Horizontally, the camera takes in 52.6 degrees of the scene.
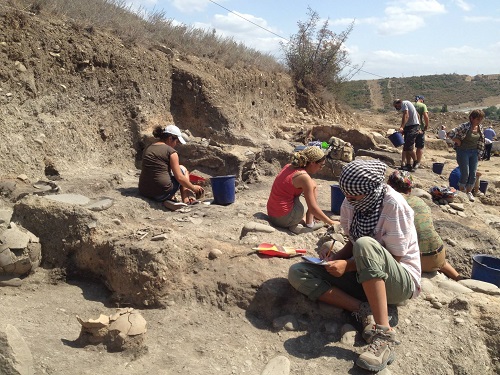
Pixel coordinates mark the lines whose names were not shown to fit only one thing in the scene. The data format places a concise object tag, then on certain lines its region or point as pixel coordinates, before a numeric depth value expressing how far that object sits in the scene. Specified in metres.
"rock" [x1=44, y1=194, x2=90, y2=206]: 4.91
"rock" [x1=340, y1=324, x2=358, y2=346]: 3.30
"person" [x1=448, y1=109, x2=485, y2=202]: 7.52
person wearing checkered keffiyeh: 3.07
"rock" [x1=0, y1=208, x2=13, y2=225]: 4.17
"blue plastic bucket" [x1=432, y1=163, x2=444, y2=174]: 10.46
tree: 14.97
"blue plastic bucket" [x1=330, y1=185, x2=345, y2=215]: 6.04
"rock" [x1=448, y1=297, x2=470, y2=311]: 3.60
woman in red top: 4.91
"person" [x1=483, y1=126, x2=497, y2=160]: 10.36
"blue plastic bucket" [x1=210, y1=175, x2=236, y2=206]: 5.96
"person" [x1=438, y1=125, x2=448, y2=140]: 16.91
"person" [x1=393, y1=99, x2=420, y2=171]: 9.37
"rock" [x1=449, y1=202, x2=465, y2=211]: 7.22
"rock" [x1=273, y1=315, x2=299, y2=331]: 3.48
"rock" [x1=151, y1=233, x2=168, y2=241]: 3.98
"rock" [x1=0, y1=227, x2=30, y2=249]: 3.93
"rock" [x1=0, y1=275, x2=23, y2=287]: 3.86
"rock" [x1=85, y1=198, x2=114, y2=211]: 4.82
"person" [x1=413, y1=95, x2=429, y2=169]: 9.81
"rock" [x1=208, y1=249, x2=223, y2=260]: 3.99
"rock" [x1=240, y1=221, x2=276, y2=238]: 4.71
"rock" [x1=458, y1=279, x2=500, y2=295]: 3.97
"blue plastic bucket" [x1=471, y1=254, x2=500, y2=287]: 4.37
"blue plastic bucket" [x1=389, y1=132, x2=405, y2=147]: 9.77
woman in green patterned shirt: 4.25
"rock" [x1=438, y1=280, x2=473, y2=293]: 3.96
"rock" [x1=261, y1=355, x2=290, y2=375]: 3.04
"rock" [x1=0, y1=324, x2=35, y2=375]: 2.49
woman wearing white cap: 5.77
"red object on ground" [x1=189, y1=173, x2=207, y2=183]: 6.64
